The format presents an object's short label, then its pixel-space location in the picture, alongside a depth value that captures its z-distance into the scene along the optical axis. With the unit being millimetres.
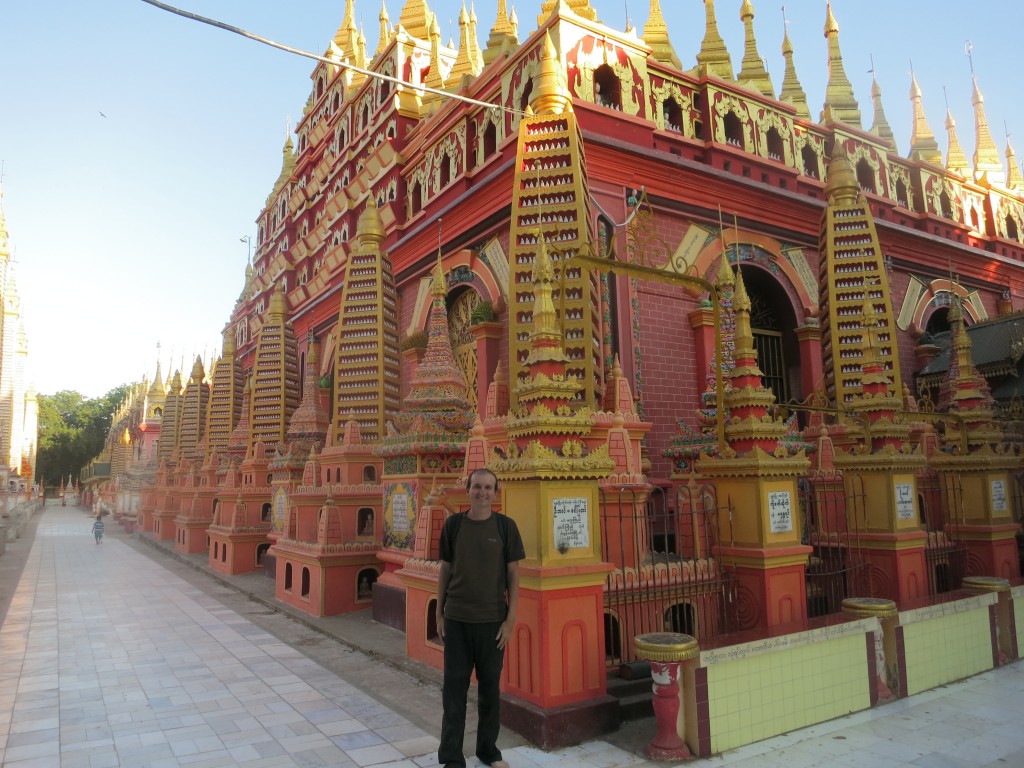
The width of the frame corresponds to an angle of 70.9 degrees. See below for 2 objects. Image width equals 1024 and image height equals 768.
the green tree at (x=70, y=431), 83938
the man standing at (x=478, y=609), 4777
